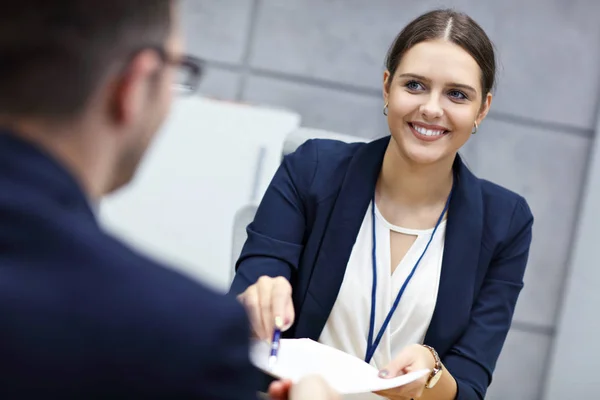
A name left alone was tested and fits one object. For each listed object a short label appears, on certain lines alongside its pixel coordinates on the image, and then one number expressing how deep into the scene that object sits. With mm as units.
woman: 2020
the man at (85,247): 995
